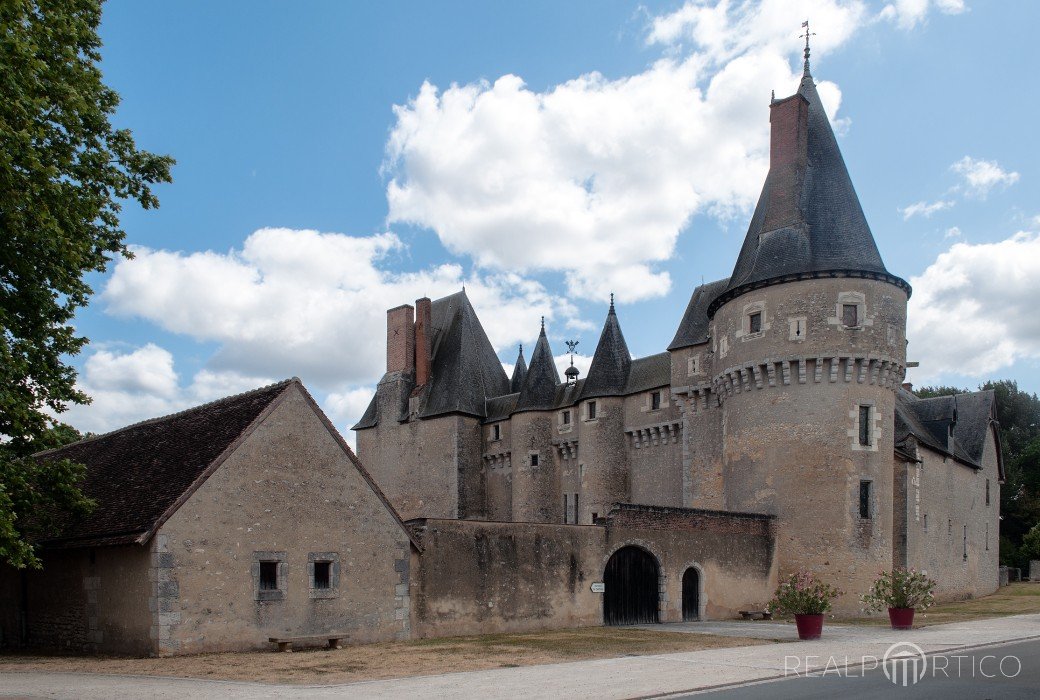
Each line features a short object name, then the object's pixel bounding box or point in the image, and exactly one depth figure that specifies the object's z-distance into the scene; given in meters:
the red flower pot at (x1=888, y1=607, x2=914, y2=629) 23.30
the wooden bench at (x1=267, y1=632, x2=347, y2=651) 18.11
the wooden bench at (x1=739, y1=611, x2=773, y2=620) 29.30
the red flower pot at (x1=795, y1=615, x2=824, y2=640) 20.84
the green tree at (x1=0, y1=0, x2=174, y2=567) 14.95
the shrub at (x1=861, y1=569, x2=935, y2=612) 23.14
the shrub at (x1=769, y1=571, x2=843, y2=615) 20.86
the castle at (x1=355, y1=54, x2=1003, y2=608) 30.00
